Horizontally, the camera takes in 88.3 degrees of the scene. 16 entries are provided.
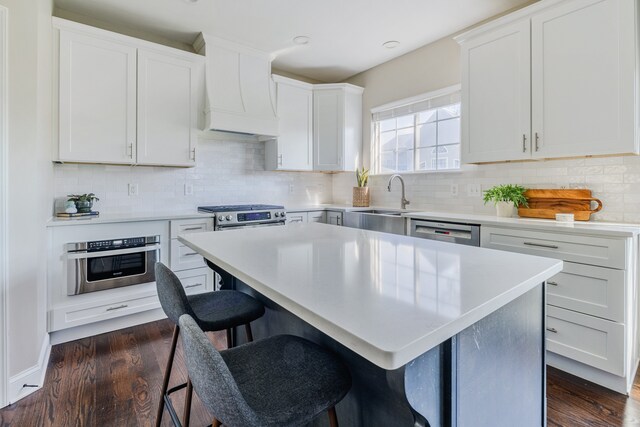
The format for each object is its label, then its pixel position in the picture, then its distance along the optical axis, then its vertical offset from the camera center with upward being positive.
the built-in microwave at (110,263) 2.52 -0.41
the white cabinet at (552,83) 2.04 +0.94
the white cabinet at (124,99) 2.65 +1.00
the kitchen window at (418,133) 3.38 +0.92
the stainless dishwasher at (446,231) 2.54 -0.14
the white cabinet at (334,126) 4.16 +1.11
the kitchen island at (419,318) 0.66 -0.21
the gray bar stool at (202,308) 1.21 -0.41
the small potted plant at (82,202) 2.74 +0.09
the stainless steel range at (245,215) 3.21 -0.02
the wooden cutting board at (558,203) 2.35 +0.09
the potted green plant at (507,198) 2.65 +0.14
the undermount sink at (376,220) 3.13 -0.07
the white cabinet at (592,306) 1.86 -0.54
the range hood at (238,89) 3.30 +1.32
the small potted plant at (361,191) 4.12 +0.29
